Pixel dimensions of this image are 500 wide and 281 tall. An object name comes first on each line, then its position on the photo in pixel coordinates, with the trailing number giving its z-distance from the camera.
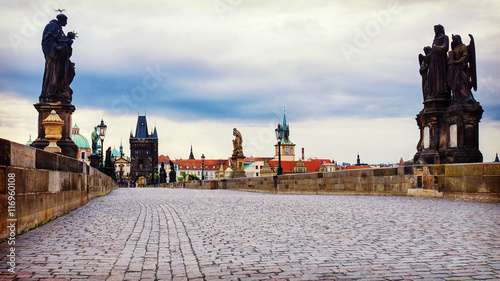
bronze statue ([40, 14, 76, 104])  17.42
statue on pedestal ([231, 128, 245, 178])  45.72
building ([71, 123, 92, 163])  161.21
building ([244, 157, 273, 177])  177.64
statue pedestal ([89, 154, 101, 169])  29.08
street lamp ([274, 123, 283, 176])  31.81
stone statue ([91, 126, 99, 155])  39.26
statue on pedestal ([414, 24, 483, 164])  14.91
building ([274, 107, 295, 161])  183.88
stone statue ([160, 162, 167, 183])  77.90
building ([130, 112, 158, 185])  178.12
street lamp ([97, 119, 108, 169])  30.63
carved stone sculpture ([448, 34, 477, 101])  15.22
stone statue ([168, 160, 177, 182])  64.43
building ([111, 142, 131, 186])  193.80
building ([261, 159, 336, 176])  144.38
